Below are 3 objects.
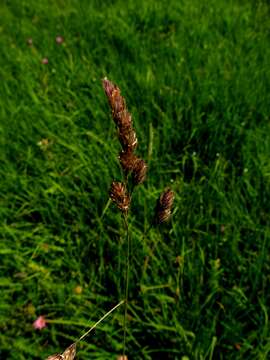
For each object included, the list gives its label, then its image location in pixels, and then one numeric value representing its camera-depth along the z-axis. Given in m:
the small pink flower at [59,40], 0.71
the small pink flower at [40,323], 0.29
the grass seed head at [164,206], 0.15
